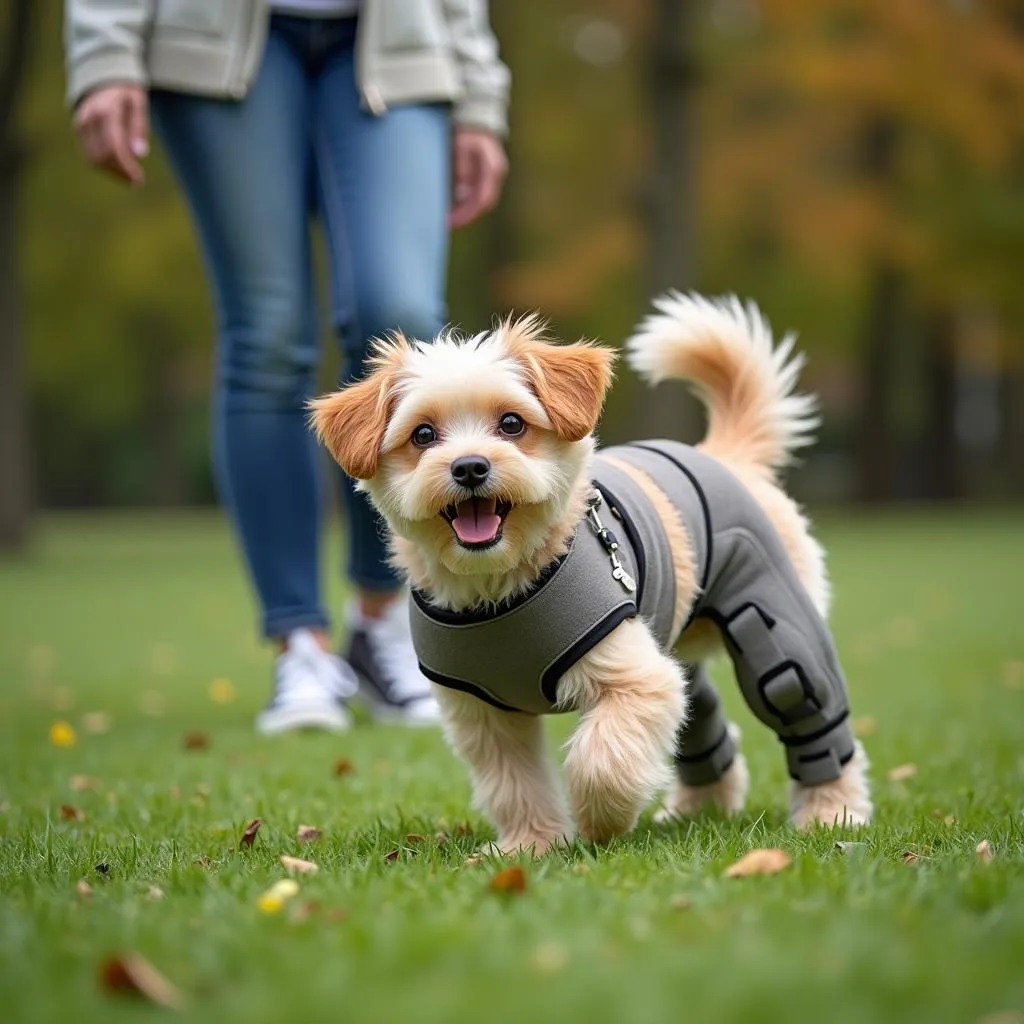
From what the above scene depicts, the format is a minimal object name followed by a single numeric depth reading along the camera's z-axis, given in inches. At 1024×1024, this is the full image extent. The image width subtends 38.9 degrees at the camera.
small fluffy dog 114.0
